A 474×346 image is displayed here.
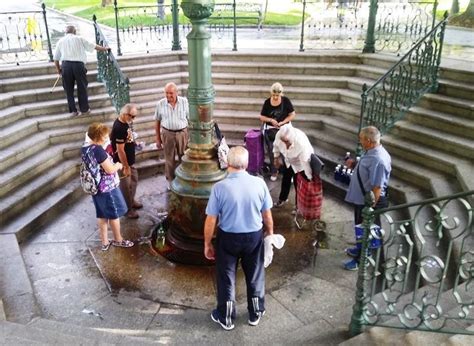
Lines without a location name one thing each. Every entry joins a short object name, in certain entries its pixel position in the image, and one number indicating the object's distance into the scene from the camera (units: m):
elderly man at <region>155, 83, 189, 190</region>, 7.09
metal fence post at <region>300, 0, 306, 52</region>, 11.18
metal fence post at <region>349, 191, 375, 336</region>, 3.92
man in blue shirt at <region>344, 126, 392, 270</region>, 5.16
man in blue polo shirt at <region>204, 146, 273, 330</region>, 4.25
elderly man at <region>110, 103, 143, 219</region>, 6.27
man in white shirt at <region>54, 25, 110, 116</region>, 8.55
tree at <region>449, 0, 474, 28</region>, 17.70
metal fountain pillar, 5.61
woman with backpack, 5.54
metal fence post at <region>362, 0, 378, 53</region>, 10.56
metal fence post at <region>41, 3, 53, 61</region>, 10.07
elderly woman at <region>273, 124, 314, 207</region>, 6.45
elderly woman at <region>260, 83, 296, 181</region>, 7.49
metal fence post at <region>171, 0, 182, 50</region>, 11.03
